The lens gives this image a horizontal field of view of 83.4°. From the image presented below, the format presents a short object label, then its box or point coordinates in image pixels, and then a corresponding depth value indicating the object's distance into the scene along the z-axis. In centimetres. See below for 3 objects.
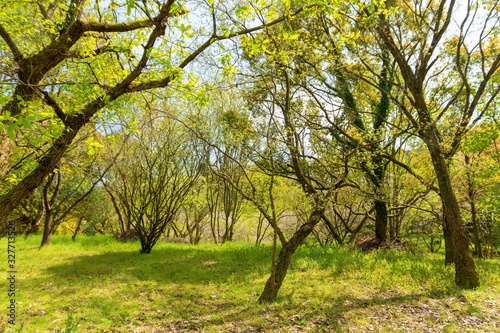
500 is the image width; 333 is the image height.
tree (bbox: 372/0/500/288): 730
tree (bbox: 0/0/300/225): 425
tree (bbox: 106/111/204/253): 1212
